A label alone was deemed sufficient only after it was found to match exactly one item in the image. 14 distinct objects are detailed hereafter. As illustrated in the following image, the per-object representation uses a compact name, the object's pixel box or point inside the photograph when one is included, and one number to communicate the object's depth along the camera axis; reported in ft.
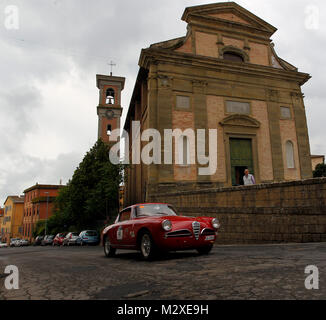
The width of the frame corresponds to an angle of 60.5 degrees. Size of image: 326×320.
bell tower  152.05
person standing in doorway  44.94
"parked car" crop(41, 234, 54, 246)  119.77
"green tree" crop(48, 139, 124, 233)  80.33
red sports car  19.57
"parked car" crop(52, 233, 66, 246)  93.17
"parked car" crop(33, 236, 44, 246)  139.03
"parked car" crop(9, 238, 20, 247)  158.79
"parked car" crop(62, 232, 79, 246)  80.53
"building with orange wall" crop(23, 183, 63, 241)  195.31
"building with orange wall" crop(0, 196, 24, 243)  236.20
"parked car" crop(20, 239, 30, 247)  157.99
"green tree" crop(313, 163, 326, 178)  119.34
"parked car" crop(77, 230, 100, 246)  74.02
